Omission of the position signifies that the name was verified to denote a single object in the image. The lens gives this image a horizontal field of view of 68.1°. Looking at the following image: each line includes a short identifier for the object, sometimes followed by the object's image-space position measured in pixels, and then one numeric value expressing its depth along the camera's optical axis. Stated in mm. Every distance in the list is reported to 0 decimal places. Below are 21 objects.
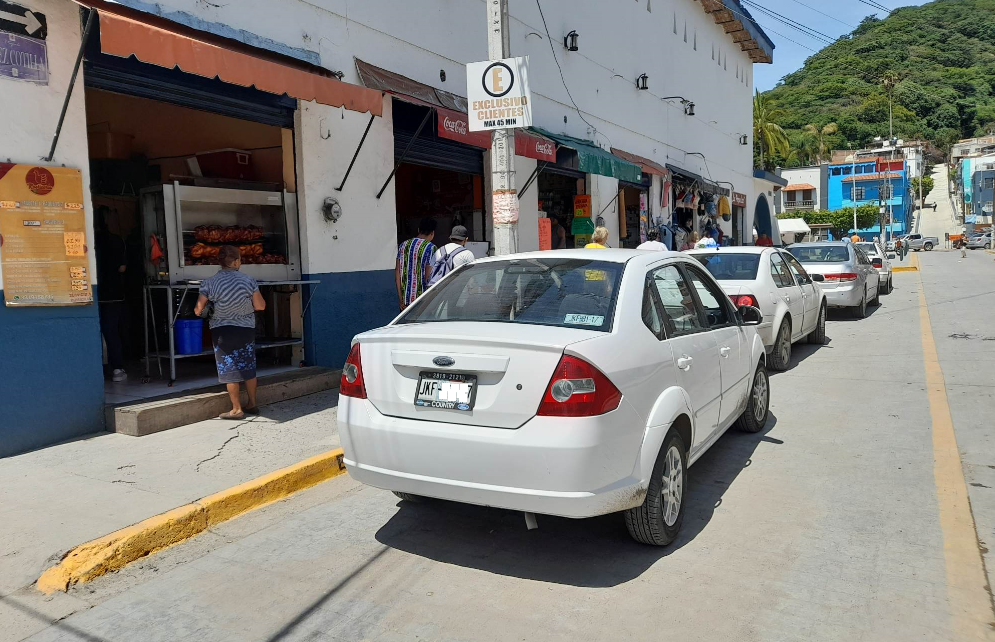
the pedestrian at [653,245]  11148
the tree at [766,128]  47688
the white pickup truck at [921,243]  70250
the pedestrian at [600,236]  10052
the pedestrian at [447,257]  8055
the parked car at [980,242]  67062
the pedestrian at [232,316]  6531
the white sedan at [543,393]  3518
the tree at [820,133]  79312
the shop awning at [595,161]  12420
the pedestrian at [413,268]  8078
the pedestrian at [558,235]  15311
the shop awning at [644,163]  16438
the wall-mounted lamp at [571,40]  14555
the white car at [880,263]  19361
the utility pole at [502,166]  7461
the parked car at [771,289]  9109
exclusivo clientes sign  7195
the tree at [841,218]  72812
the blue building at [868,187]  78125
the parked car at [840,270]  14180
